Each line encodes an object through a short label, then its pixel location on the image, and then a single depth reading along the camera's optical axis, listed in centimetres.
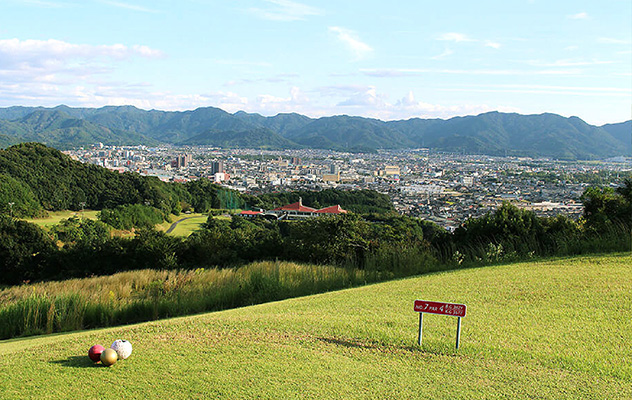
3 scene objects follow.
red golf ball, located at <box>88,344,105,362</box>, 381
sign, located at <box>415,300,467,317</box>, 379
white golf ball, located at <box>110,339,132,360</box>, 386
